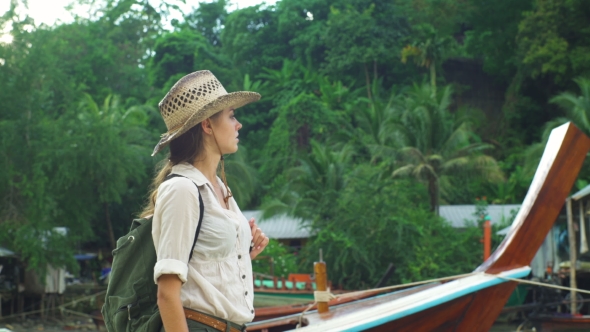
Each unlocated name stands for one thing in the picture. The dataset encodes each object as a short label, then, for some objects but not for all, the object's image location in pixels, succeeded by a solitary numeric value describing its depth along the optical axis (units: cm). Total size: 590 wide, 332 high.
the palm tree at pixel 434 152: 2227
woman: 189
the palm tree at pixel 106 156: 1992
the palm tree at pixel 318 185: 1841
